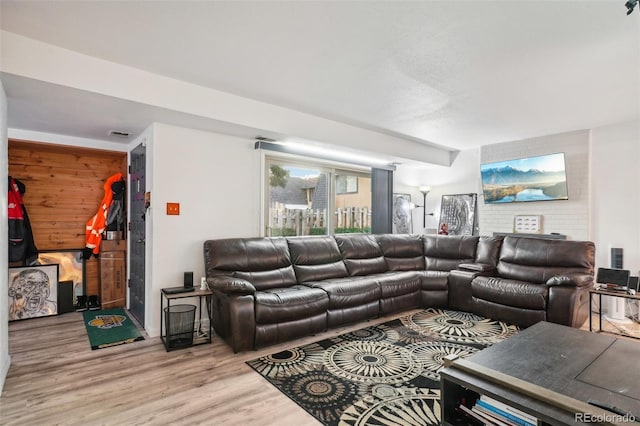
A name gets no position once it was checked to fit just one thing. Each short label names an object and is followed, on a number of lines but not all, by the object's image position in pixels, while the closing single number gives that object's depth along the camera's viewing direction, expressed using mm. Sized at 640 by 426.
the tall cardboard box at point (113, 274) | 4564
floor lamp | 6829
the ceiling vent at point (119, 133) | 3913
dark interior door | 3929
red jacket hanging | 3973
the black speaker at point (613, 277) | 3514
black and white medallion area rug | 2157
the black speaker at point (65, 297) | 4281
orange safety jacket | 4605
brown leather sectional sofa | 3182
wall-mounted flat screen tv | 4816
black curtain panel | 5914
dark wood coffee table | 1521
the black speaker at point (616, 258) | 4262
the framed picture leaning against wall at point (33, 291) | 3990
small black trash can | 3184
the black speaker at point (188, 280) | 3528
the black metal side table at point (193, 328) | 3160
